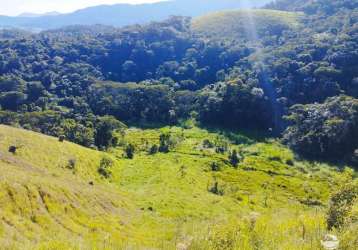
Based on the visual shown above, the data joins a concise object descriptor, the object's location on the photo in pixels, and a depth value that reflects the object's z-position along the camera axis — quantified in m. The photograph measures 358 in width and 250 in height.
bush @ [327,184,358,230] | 20.08
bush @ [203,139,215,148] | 129.25
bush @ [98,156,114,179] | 90.67
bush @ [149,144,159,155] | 119.37
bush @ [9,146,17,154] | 78.06
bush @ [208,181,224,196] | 90.85
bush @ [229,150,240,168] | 115.25
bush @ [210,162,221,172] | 108.75
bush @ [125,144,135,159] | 112.88
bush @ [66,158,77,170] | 84.61
